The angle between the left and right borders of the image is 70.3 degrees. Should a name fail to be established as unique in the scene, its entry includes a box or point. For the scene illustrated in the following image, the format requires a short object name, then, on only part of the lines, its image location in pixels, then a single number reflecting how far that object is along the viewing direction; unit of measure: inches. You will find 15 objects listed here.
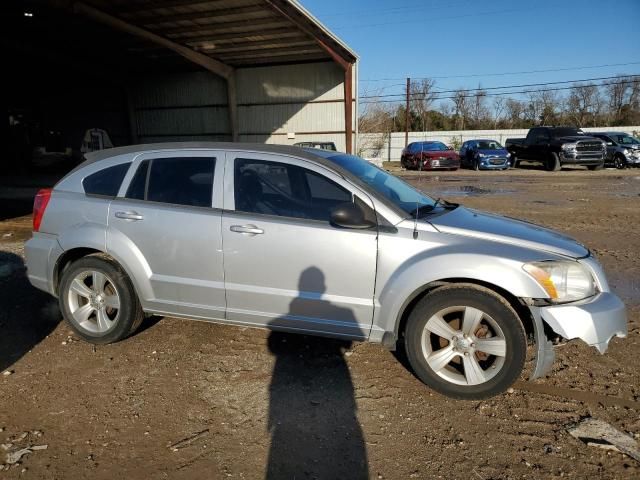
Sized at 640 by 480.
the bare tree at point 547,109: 2169.0
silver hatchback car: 117.4
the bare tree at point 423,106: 2172.7
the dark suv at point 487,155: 1002.7
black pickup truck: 906.7
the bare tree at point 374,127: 1535.4
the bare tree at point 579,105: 2237.9
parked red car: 1006.4
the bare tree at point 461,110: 2265.0
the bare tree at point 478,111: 2337.6
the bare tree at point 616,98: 2187.5
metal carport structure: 588.4
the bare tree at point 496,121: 2292.7
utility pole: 1513.3
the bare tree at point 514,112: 2262.6
